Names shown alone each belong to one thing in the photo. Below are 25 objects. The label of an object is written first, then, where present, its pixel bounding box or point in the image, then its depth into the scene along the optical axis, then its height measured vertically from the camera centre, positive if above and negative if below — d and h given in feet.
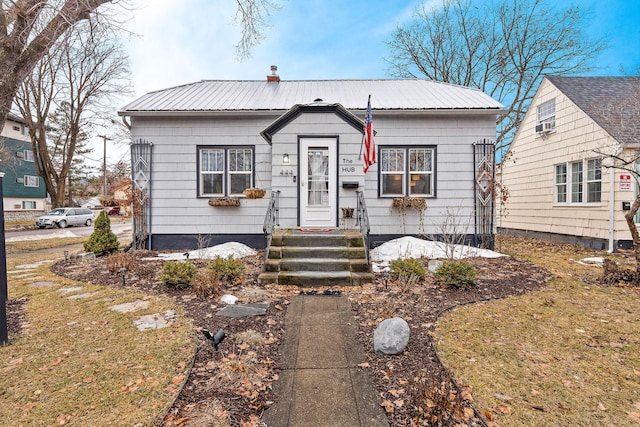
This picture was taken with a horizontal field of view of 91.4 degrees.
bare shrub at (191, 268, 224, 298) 17.15 -4.21
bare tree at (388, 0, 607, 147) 54.49 +31.00
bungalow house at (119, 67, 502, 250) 30.40 +4.25
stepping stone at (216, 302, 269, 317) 14.48 -4.77
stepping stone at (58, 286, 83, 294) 18.56 -4.80
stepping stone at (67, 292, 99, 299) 17.40 -4.83
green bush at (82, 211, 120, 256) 28.02 -2.65
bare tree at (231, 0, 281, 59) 25.93 +16.49
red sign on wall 29.73 +2.67
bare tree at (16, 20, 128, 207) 68.85 +26.92
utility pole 107.51 +19.13
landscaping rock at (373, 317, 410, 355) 11.05 -4.59
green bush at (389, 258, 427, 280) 18.81 -3.63
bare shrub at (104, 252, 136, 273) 21.71 -3.71
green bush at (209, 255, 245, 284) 19.12 -3.67
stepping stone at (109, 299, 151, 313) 15.31 -4.86
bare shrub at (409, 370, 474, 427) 7.73 -5.08
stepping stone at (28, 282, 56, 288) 19.91 -4.82
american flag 23.65 +5.13
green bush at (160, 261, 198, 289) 18.20 -3.80
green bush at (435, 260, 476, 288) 17.80 -3.72
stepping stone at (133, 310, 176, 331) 13.29 -4.92
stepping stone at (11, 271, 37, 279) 22.76 -4.85
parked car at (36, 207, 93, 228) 69.77 -1.73
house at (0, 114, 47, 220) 85.35 +8.88
